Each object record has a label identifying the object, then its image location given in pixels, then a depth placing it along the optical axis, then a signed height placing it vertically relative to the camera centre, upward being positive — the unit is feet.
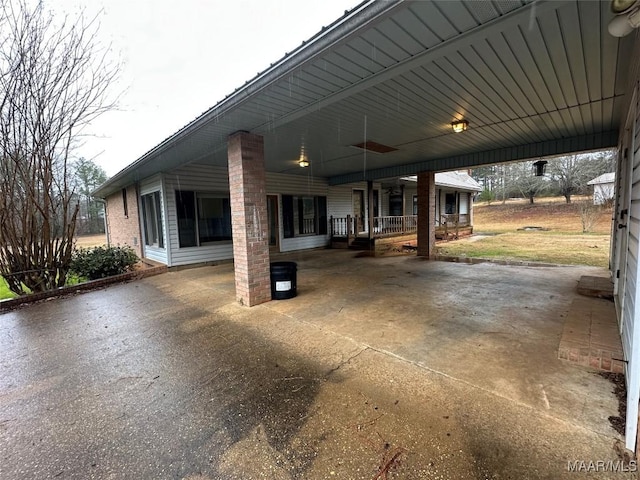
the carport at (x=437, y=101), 6.95 +4.89
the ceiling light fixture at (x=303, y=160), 23.74 +5.32
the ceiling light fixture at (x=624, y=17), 5.62 +3.98
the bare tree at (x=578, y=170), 72.63 +10.44
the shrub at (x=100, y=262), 21.89 -3.09
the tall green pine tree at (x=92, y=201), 73.41 +6.52
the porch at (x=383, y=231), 37.47 -2.54
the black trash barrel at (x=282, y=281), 15.55 -3.49
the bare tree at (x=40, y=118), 16.30 +6.95
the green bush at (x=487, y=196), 95.25 +5.44
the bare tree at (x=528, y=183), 84.43 +8.39
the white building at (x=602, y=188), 58.95 +4.39
